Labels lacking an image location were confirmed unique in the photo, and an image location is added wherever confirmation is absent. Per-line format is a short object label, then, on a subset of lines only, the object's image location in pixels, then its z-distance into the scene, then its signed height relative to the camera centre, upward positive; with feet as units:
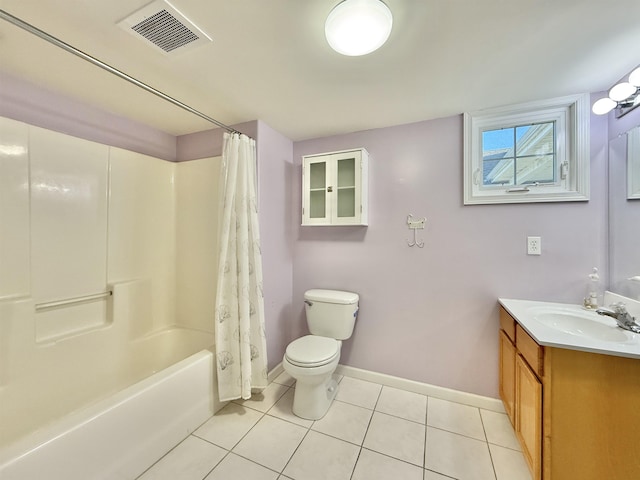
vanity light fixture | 4.23 +2.50
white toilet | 5.30 -2.51
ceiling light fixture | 3.07 +2.70
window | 5.16 +1.93
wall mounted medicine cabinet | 6.49 +1.35
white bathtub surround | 4.52 -0.71
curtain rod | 2.87 +2.49
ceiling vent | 3.34 +3.02
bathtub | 3.17 -2.96
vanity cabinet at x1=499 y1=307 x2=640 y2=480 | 3.28 -2.43
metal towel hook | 6.38 +0.31
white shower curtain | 5.60 -0.94
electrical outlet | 5.43 -0.17
